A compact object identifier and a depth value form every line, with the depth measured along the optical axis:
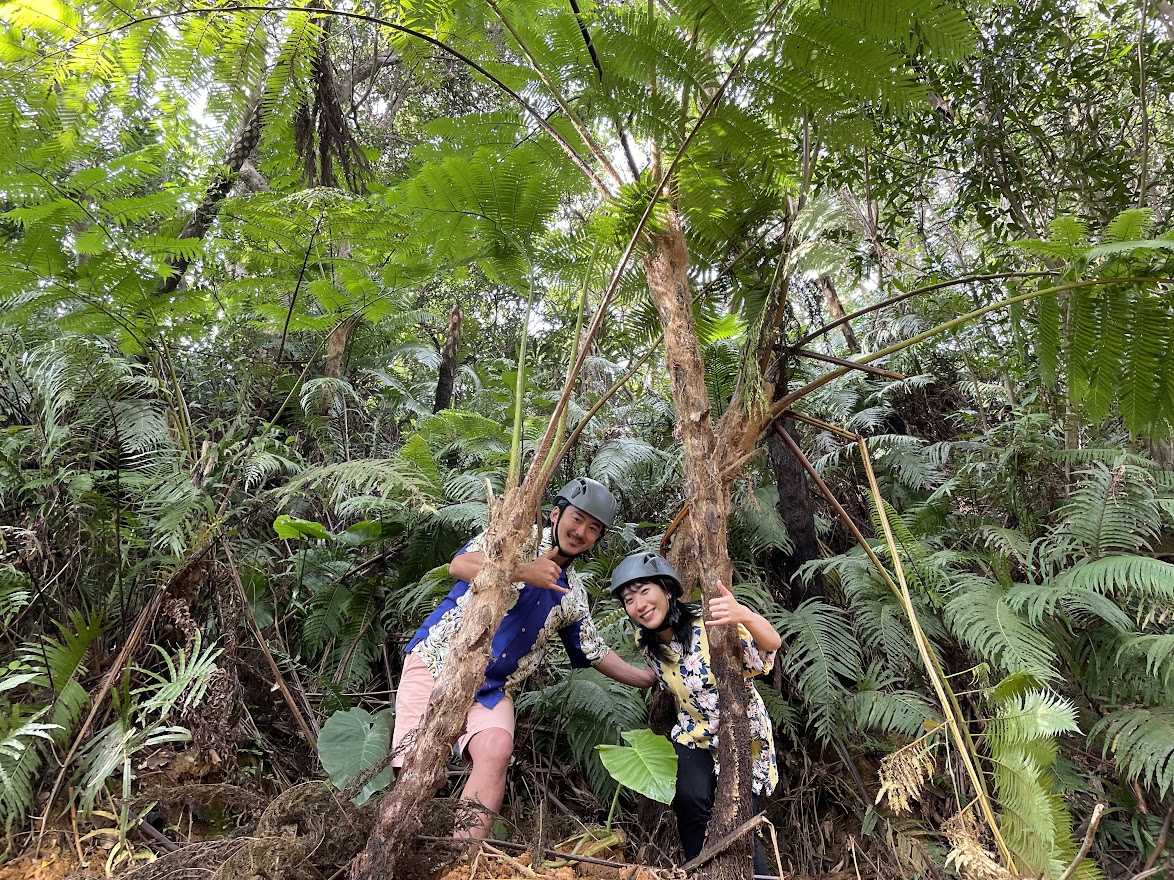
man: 2.02
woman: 1.95
